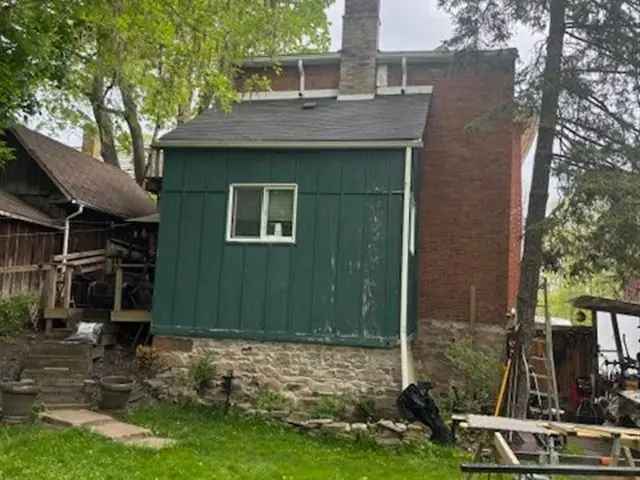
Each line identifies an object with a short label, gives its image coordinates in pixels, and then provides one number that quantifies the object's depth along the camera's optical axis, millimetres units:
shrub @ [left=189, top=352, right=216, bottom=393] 10328
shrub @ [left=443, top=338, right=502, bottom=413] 10023
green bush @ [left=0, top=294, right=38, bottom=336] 11906
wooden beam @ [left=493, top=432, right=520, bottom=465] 4571
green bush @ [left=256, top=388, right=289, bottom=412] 9955
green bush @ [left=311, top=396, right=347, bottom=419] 9727
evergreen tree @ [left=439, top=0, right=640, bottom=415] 9352
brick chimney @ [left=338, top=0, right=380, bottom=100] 12516
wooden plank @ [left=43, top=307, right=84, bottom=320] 12312
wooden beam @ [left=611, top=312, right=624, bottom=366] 12234
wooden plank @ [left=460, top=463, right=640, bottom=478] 2971
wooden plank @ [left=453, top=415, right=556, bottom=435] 5496
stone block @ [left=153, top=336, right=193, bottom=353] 10602
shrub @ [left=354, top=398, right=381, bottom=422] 9648
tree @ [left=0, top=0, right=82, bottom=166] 9805
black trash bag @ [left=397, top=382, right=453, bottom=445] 8812
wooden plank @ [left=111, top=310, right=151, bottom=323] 12156
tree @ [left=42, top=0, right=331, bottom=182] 11297
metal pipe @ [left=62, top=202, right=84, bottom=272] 13773
